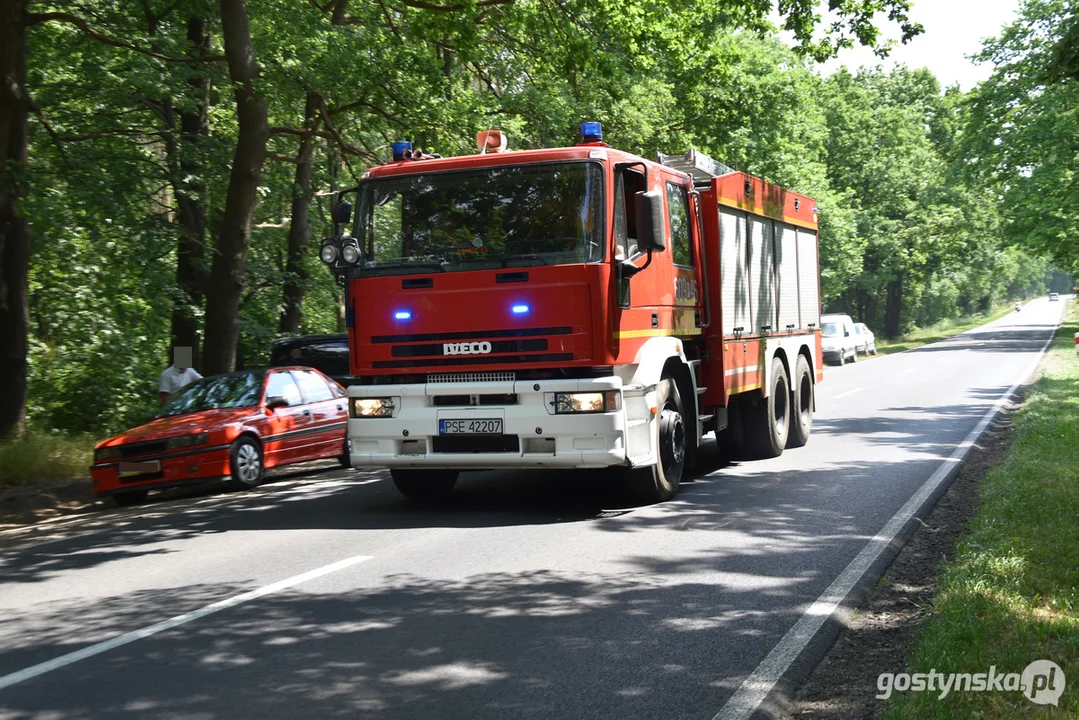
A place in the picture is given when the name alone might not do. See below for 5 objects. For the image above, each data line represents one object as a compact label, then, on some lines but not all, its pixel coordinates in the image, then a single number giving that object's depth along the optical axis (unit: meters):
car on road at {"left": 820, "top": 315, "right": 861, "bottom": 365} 39.53
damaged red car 12.67
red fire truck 9.30
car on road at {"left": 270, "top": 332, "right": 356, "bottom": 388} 18.73
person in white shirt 16.66
